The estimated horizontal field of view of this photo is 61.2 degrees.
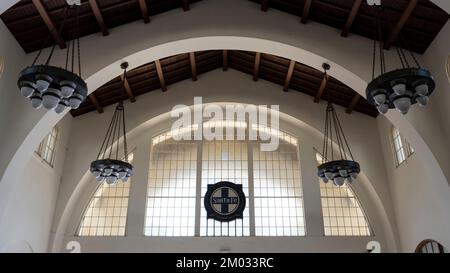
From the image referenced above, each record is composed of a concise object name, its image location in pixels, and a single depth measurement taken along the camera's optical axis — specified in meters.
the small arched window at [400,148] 11.29
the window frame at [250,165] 12.80
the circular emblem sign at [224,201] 12.89
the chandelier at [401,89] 5.57
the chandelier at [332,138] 12.89
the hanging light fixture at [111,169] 8.99
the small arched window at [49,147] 11.45
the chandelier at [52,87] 5.64
